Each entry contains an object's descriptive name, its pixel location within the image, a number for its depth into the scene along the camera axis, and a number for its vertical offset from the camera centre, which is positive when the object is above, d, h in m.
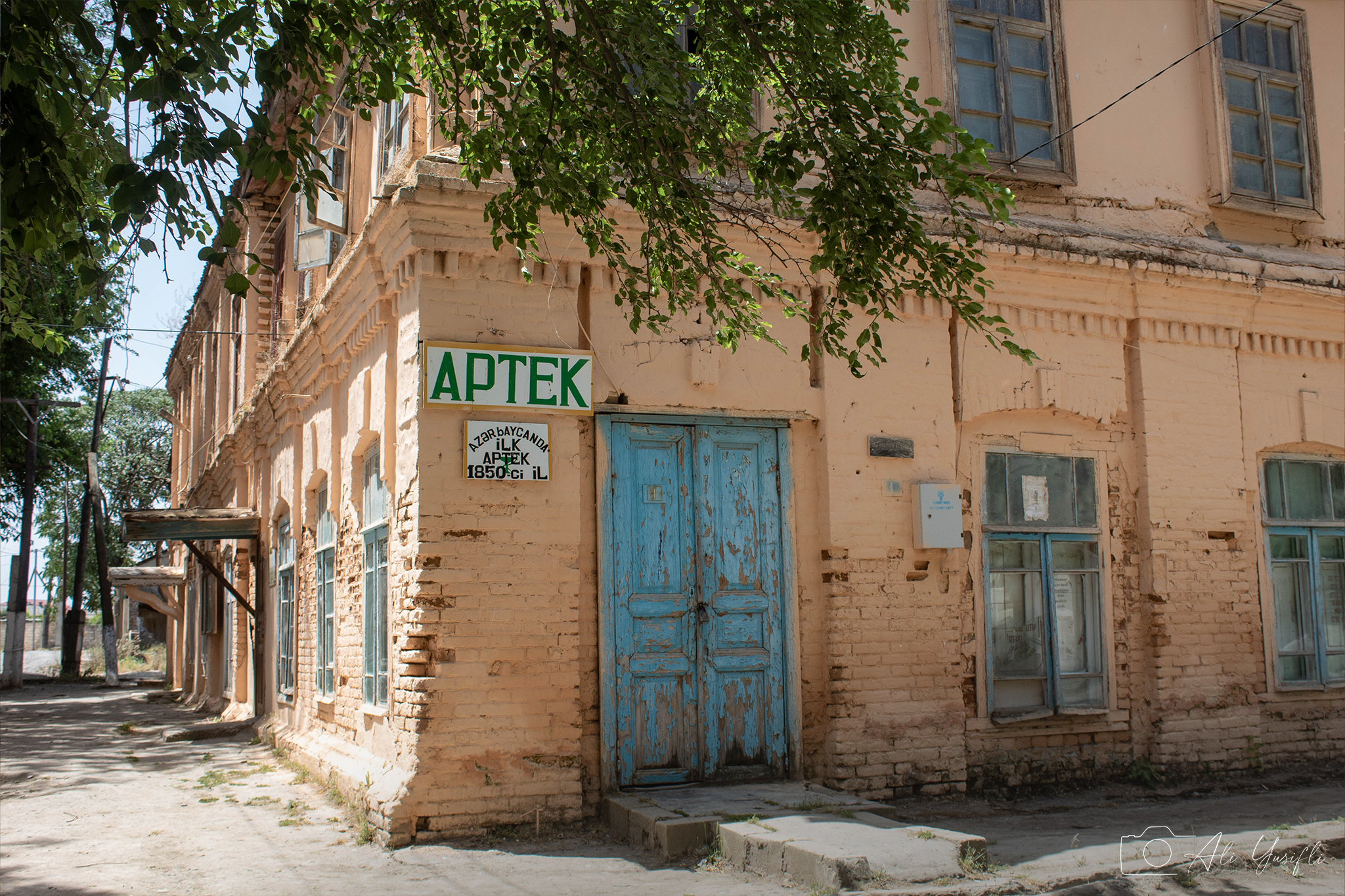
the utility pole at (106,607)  22.09 -0.11
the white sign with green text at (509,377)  6.37 +1.26
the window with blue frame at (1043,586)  7.83 -0.06
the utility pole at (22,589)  21.47 +0.29
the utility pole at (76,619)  26.56 -0.40
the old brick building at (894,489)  6.43 +0.64
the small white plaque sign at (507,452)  6.39 +0.82
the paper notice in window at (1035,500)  8.02 +0.57
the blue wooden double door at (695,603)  6.71 -0.10
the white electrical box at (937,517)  7.32 +0.42
